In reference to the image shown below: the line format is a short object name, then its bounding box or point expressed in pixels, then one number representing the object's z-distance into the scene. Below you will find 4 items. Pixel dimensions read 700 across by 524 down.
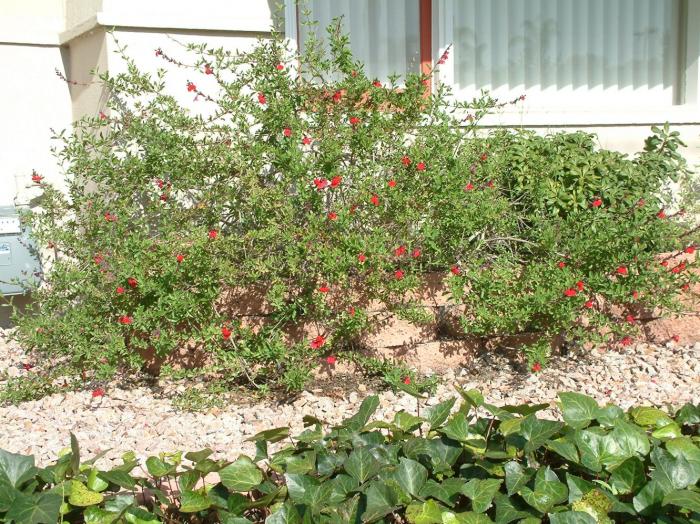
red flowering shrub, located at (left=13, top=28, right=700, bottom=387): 3.84
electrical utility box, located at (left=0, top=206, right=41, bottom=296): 4.64
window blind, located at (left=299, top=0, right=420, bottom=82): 5.33
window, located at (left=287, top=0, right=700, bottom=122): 5.37
